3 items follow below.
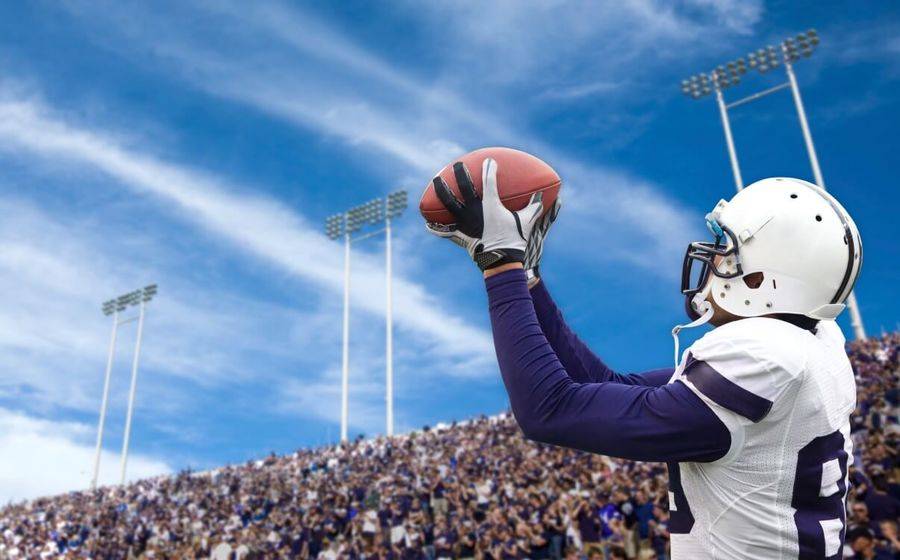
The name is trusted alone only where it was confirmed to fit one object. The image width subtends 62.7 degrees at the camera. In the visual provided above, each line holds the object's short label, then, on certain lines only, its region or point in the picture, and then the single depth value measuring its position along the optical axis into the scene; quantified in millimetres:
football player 1597
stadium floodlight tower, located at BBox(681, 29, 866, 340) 25828
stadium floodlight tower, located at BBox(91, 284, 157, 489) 40156
